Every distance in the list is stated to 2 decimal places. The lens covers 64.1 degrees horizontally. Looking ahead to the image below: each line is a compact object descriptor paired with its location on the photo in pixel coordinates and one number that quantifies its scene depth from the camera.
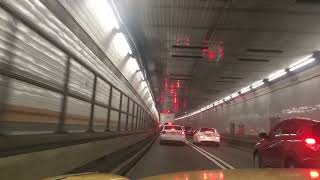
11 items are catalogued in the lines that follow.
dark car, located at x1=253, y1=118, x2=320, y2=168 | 6.17
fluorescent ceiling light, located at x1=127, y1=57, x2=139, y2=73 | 11.74
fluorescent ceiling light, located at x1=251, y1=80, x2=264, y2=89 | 19.38
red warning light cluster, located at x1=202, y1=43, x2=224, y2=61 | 12.67
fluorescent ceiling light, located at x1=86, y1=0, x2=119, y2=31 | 6.58
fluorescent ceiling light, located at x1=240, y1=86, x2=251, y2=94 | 21.96
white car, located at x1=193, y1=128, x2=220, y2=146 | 19.37
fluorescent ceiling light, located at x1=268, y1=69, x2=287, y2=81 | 15.84
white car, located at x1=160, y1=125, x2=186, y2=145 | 18.64
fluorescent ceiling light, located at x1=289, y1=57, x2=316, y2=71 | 13.29
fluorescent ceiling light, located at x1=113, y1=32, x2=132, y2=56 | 8.98
